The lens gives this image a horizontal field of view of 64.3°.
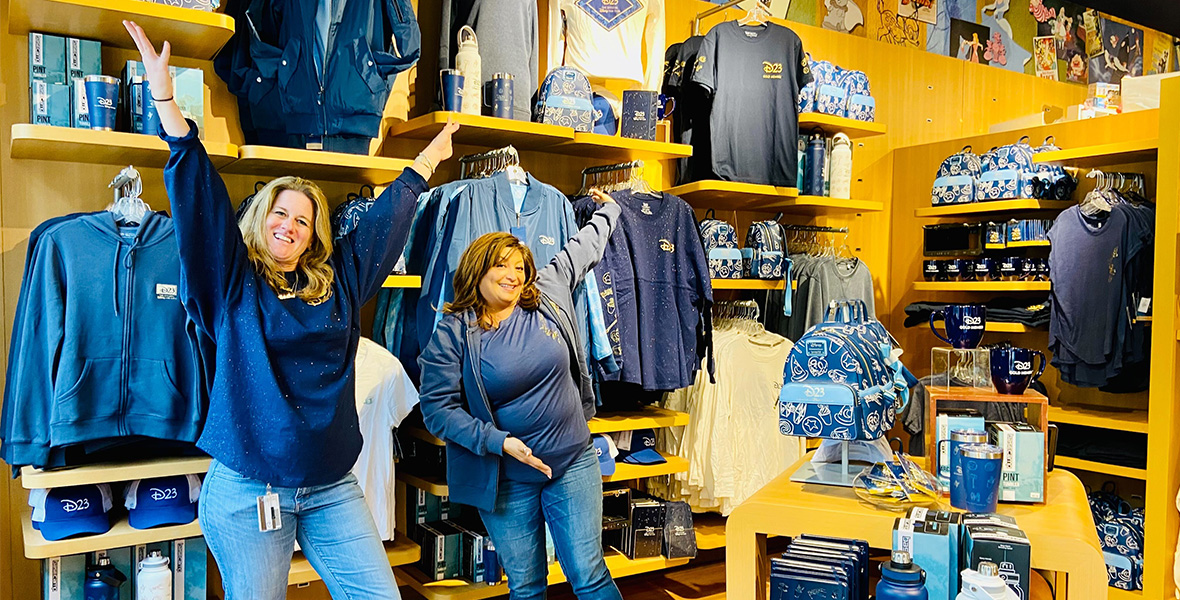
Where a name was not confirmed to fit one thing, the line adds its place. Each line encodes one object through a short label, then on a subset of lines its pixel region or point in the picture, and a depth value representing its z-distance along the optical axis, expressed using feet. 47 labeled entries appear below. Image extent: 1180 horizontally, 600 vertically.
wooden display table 5.96
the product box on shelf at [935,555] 5.70
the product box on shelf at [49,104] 9.59
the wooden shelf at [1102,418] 14.78
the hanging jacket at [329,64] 10.84
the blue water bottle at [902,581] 5.36
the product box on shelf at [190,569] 10.30
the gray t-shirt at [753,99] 14.93
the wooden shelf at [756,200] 14.65
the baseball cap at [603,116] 13.64
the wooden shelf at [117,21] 9.29
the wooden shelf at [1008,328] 16.43
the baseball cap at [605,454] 12.57
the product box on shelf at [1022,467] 6.73
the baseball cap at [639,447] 13.29
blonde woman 7.56
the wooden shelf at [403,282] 11.10
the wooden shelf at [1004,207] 16.49
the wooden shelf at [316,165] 10.50
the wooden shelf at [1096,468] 14.60
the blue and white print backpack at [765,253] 15.46
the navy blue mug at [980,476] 6.42
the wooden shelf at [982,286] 16.37
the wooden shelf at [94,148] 9.35
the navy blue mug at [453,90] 11.84
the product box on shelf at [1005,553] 5.59
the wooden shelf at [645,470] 12.88
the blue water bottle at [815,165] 16.01
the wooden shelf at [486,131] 11.83
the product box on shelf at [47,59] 9.70
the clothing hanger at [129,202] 9.89
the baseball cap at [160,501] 9.72
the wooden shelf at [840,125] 15.75
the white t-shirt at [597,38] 13.89
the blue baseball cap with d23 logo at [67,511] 9.25
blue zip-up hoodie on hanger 9.18
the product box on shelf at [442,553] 12.00
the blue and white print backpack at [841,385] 7.11
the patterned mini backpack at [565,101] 12.87
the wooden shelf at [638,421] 12.72
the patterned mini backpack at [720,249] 15.05
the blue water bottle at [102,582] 9.67
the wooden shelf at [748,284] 15.02
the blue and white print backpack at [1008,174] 16.66
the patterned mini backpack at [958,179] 17.38
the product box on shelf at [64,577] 9.64
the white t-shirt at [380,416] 10.96
